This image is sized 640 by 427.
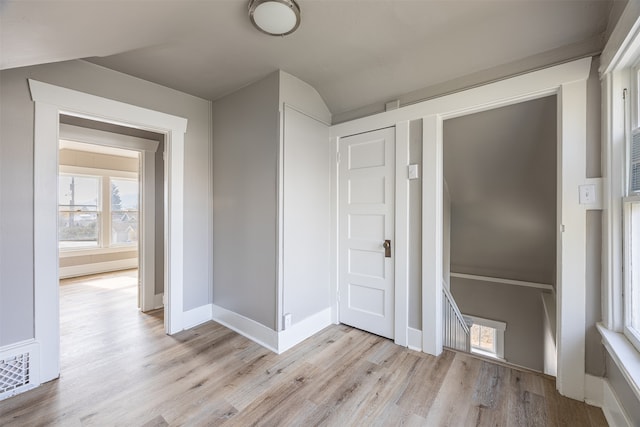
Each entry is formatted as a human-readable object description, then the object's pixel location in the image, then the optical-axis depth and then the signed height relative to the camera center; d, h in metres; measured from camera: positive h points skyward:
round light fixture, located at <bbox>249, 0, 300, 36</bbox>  1.50 +1.19
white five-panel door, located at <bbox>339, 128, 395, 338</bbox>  2.49 -0.17
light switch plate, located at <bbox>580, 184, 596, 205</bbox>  1.62 +0.13
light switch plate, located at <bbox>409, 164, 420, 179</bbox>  2.29 +0.37
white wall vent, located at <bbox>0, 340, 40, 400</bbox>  1.73 -1.06
